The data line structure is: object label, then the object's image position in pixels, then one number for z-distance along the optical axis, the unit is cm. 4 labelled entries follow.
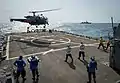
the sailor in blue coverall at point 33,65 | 594
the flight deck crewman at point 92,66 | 570
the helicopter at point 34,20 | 2387
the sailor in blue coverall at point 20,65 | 591
